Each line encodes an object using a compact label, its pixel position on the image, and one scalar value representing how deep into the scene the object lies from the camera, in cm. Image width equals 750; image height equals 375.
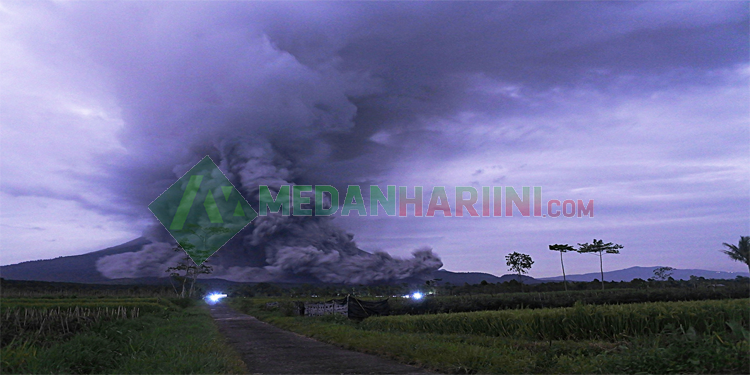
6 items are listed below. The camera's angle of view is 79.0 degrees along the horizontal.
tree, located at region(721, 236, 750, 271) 5781
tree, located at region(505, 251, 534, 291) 11569
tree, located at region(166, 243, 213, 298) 8781
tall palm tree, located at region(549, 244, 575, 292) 10419
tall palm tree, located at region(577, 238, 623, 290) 10188
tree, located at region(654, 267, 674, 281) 13294
